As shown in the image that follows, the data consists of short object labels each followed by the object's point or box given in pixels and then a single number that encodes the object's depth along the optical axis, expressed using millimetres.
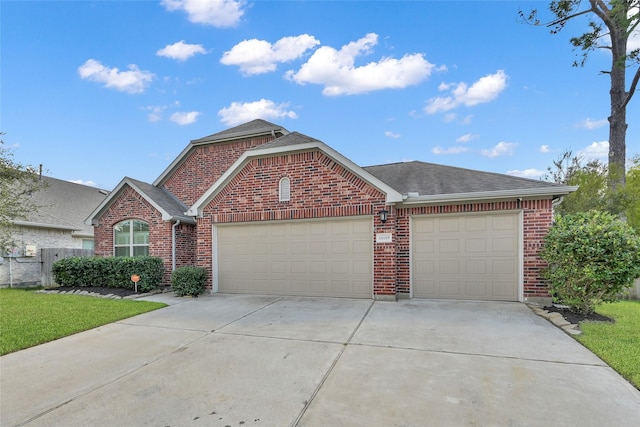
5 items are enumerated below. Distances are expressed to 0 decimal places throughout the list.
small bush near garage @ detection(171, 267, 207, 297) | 8906
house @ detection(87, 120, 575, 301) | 7502
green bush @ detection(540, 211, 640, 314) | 5660
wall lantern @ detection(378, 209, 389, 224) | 7824
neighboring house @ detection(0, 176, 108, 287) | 12852
